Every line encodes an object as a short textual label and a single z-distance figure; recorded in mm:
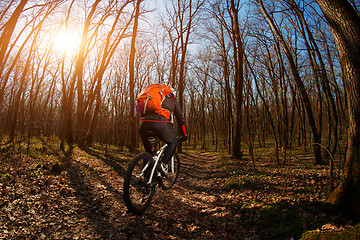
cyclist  3467
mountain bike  3061
